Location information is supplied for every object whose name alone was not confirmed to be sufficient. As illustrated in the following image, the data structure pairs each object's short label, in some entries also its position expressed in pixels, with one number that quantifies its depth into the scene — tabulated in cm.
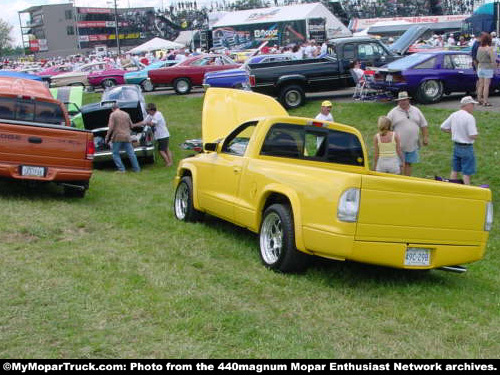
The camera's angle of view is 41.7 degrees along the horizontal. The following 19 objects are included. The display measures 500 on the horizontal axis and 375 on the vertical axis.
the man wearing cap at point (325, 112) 1251
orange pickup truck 996
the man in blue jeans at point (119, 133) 1421
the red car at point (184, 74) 2670
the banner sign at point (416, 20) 6800
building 12706
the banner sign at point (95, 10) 13162
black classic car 1503
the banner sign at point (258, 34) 5350
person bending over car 1530
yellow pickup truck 599
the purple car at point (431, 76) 1767
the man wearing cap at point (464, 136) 1044
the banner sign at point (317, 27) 5203
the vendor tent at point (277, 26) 5225
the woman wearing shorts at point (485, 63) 1602
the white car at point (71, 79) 3366
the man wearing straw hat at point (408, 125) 1070
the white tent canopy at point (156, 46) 5959
